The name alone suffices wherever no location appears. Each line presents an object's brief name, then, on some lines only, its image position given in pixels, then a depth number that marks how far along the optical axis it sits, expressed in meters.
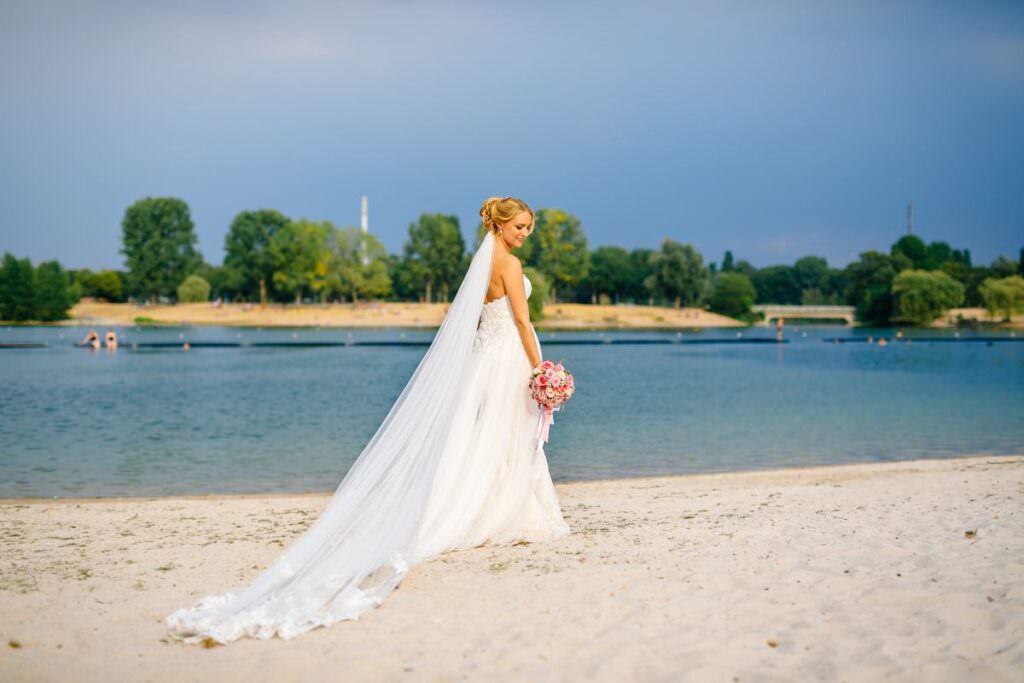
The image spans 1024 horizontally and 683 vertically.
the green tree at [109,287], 145.00
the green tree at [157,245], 126.50
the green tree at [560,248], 116.81
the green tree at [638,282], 145.00
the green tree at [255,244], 118.75
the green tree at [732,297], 132.62
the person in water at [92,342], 63.28
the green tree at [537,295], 88.14
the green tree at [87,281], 145.62
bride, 6.64
